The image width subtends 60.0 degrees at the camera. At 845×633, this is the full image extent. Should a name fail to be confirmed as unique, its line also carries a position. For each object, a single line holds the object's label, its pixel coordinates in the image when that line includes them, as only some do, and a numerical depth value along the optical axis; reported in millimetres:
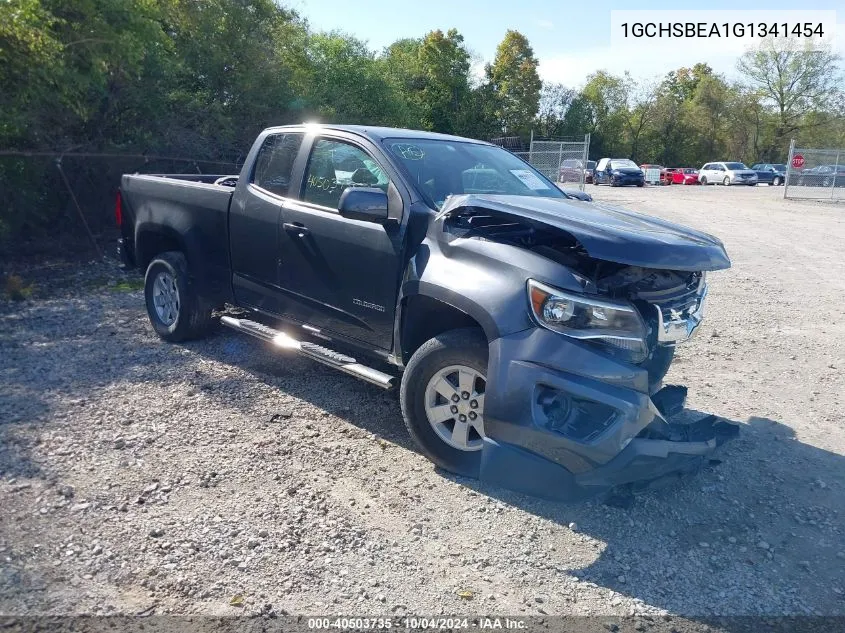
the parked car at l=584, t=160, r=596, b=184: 44750
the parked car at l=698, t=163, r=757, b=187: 46438
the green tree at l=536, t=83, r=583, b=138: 52931
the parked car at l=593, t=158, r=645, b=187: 39031
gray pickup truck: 3566
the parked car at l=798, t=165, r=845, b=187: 27344
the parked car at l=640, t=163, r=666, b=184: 46531
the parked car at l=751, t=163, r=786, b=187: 47156
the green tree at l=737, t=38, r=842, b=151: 51500
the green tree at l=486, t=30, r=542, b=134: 49469
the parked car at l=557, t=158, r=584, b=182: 24234
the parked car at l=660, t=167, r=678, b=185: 49531
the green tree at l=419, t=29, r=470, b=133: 45438
